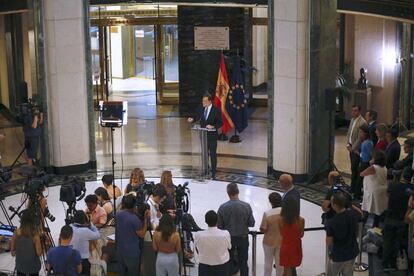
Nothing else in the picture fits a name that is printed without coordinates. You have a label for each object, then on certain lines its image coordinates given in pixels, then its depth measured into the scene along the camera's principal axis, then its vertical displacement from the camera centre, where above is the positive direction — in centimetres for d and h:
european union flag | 1596 -127
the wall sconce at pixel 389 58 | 1733 -51
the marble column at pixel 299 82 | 1272 -76
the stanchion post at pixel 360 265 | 955 -278
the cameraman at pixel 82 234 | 829 -203
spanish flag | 1550 -105
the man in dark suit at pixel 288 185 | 902 -170
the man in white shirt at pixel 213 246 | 790 -207
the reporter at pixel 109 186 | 1009 -190
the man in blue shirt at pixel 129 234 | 836 -206
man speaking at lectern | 1315 -136
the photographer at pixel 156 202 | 909 -188
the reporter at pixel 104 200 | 955 -194
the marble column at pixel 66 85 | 1332 -76
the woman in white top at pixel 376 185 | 995 -188
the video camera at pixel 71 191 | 936 -179
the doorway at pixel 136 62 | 2088 -66
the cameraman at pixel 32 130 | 1331 -150
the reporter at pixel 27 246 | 816 -212
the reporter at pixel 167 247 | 793 -208
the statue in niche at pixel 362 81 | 1761 -101
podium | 1326 -225
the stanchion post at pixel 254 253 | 872 -244
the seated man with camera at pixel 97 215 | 914 -203
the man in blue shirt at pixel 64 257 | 769 -210
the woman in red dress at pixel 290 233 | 828 -206
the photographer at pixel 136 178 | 1022 -179
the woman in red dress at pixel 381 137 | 1112 -143
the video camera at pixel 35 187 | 915 -169
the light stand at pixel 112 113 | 1235 -115
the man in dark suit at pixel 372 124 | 1198 -136
